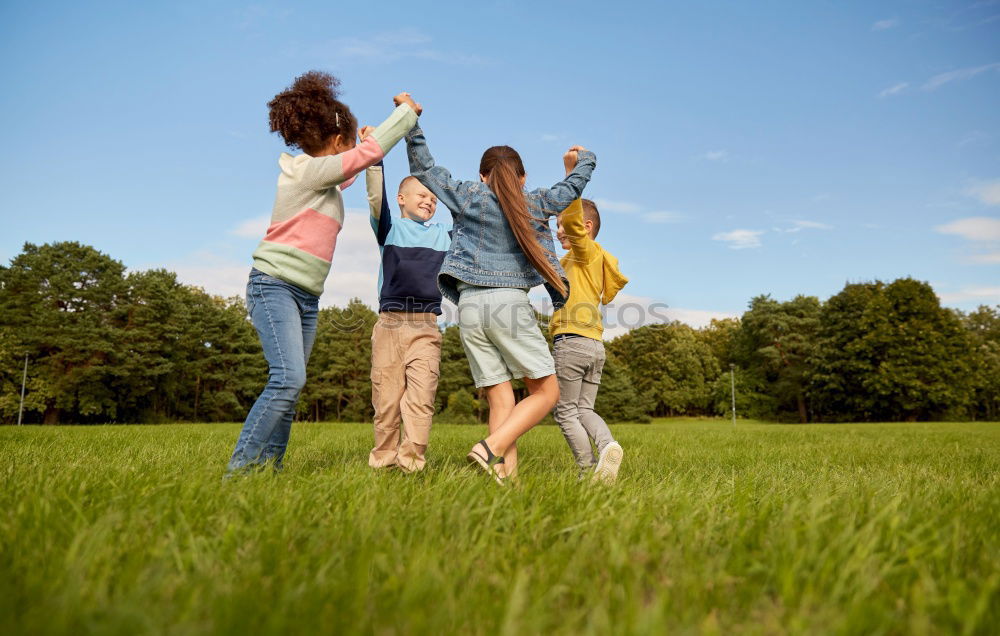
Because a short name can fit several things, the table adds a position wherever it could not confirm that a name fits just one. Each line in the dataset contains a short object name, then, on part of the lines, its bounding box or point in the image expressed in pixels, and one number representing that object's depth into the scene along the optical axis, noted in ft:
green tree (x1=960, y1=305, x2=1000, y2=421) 148.56
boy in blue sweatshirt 14.11
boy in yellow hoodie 14.48
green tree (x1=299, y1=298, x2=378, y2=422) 160.15
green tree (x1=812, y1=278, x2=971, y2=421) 142.31
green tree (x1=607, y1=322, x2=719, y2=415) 202.39
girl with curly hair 11.57
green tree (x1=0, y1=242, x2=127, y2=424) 120.78
